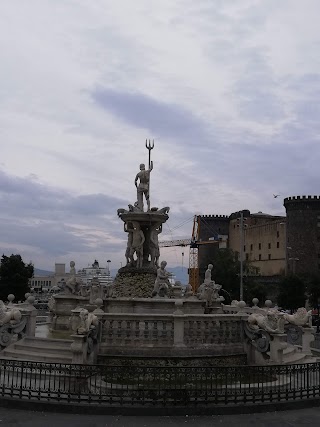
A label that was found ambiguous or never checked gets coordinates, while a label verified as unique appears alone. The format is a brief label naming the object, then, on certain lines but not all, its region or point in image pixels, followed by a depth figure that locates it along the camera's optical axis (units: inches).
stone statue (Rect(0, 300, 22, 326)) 614.2
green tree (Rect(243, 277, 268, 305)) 2583.7
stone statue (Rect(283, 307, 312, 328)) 742.1
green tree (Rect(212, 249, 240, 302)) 2691.9
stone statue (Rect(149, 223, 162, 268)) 863.1
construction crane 4409.5
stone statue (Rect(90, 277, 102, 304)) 855.7
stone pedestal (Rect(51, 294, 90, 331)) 877.2
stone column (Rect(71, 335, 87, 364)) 509.0
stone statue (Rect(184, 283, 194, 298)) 908.7
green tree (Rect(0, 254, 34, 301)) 1886.1
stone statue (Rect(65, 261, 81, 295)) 929.5
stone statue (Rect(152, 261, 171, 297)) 759.7
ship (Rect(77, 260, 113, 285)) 5583.2
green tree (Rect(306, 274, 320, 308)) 2342.5
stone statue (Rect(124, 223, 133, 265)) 861.2
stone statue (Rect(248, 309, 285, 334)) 577.3
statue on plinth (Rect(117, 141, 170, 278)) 849.5
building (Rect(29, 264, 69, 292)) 4527.1
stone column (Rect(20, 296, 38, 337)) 655.8
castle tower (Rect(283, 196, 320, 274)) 3366.1
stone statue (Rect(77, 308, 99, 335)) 519.7
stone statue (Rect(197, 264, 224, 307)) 860.6
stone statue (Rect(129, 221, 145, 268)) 852.0
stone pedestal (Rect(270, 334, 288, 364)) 557.7
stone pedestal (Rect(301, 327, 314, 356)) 728.3
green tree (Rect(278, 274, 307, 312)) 2385.6
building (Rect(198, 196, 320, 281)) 3385.8
